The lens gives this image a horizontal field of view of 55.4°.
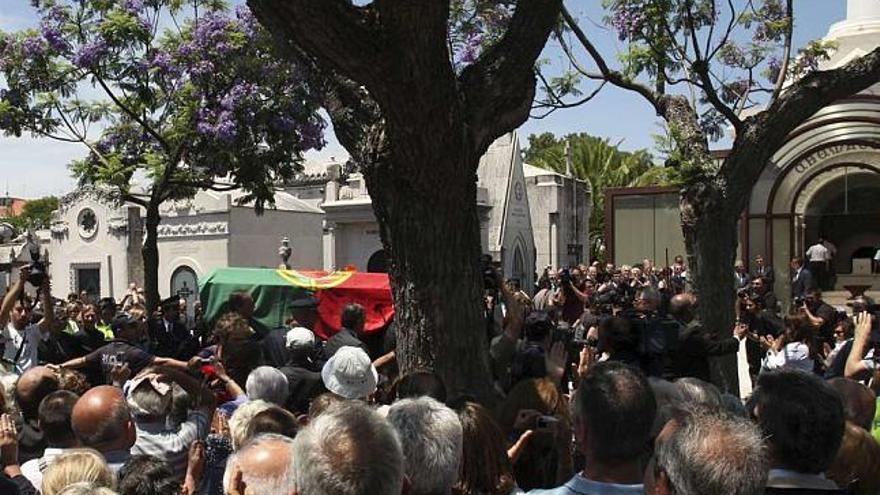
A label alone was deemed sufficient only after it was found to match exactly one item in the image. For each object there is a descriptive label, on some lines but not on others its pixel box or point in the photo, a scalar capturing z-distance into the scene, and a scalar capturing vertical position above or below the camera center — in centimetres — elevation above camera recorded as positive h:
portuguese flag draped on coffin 1148 -70
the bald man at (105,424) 371 -79
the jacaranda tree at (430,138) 495 +67
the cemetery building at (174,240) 2453 +15
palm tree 4475 +411
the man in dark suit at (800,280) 1778 -91
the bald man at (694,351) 652 -88
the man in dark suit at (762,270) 1736 -71
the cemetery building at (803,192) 1897 +112
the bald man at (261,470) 287 -79
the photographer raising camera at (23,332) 761 -81
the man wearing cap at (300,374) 566 -90
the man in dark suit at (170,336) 1023 -116
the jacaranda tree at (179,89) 1362 +261
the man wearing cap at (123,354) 643 -85
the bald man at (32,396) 451 -84
